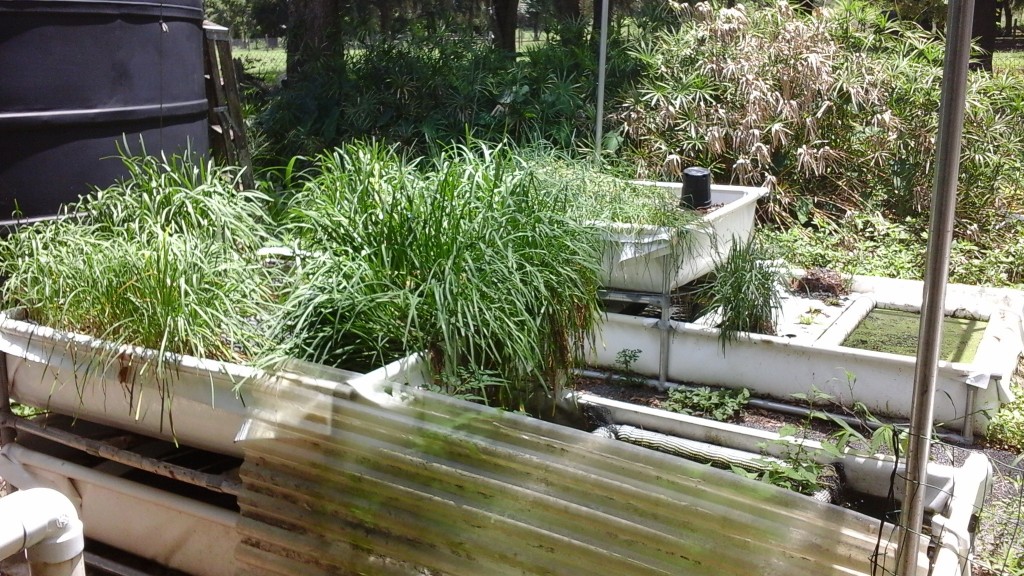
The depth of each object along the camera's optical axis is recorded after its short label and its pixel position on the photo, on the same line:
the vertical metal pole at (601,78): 4.63
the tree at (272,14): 9.59
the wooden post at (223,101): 4.04
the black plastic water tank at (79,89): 2.86
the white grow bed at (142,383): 2.12
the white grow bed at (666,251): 3.50
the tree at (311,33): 8.42
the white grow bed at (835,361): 3.40
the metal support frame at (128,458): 2.18
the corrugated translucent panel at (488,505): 1.55
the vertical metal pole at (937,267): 1.37
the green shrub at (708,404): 3.56
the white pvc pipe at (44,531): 1.43
